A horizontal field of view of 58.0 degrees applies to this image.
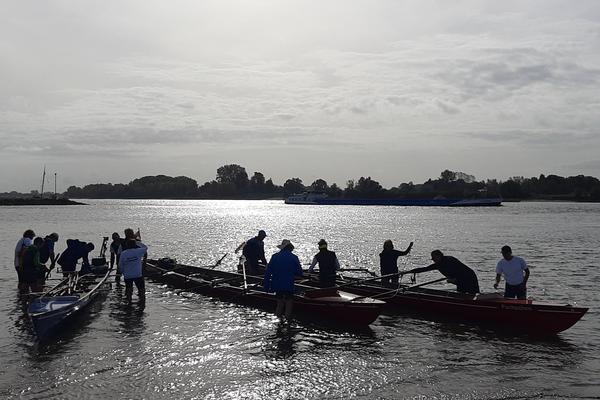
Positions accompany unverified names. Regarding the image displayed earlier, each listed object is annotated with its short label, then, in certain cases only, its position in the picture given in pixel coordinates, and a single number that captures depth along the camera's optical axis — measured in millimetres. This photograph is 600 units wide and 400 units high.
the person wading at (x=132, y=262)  16406
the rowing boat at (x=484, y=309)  14234
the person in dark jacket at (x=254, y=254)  20453
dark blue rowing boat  13070
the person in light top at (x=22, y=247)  17664
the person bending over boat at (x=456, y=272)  15555
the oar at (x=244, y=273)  18438
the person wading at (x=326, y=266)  16234
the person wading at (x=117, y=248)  21828
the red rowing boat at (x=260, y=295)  15016
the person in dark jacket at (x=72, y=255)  19703
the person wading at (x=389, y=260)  18058
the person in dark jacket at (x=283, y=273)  14281
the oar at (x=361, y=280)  16592
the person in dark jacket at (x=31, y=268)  17156
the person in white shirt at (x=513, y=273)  14758
